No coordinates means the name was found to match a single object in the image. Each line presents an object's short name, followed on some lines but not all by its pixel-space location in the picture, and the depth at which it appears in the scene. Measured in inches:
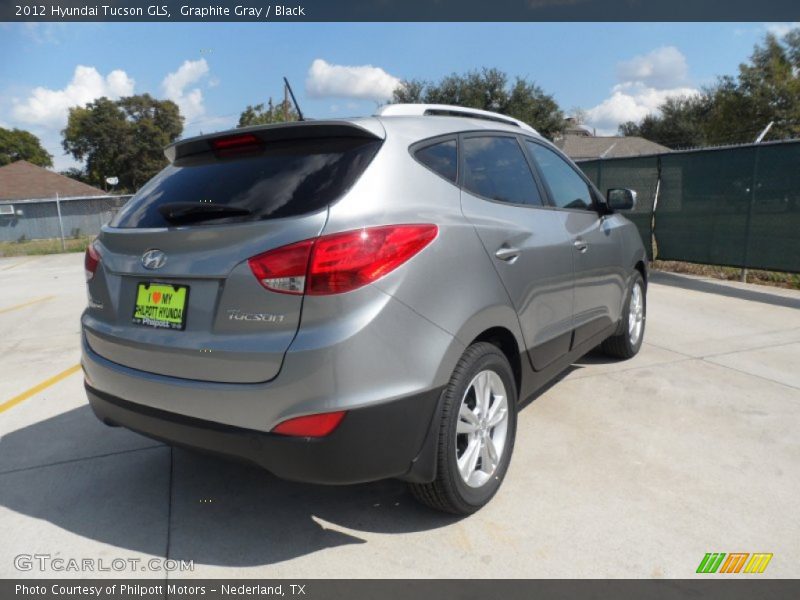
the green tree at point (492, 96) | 1470.2
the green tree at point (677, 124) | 2197.3
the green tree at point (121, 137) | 2255.2
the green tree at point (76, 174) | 2485.0
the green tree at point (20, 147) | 2709.2
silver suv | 82.9
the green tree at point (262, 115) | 1753.2
